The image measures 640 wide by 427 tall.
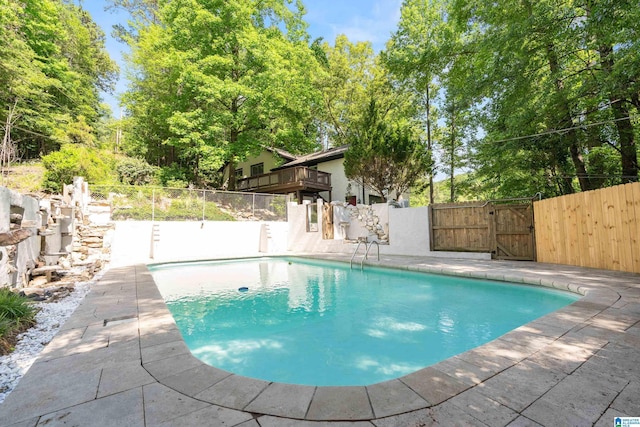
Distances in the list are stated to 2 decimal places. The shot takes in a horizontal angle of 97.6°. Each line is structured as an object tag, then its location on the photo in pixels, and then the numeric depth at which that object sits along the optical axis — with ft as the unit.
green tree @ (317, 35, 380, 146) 71.77
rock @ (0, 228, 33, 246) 10.76
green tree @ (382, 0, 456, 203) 35.17
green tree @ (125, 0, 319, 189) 48.80
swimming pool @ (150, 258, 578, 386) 9.71
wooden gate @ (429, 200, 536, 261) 26.53
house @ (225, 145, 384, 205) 56.49
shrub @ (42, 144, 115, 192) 36.55
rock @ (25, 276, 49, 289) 17.01
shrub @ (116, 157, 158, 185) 52.16
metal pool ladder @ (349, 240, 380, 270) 28.65
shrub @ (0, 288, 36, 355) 8.74
